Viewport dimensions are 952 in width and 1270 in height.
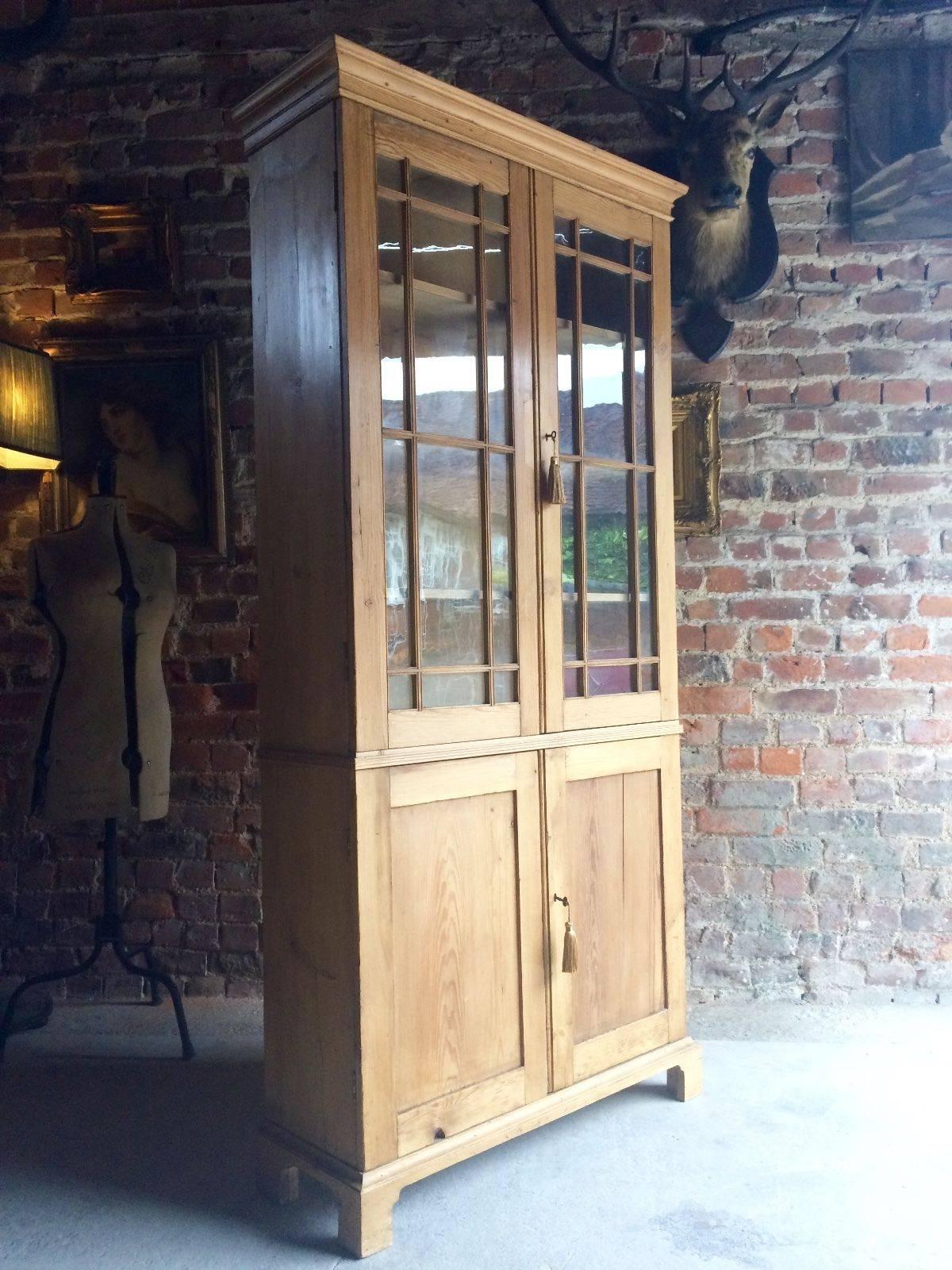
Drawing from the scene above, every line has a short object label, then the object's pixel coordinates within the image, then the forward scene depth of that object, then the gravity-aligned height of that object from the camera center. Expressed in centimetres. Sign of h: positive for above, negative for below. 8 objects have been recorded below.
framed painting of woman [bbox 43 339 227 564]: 317 +64
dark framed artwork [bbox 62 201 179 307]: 315 +120
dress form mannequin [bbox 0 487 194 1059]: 270 -8
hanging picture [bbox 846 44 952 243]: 315 +147
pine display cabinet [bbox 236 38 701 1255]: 200 +1
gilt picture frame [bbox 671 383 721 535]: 321 +54
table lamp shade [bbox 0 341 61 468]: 292 +68
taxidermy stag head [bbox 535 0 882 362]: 294 +135
